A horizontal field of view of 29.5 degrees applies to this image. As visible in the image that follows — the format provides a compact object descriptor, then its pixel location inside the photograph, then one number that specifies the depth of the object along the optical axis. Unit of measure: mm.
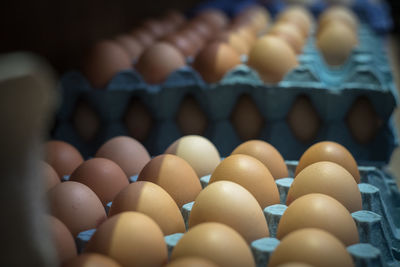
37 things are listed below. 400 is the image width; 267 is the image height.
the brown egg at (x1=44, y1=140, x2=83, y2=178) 434
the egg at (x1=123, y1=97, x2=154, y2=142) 578
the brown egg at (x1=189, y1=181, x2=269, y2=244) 340
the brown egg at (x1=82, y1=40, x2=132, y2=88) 569
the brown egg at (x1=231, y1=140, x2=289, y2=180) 425
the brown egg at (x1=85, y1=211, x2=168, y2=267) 309
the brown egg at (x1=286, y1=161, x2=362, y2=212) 372
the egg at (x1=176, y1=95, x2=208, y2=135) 573
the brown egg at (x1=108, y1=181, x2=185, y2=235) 346
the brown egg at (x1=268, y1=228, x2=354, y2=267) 302
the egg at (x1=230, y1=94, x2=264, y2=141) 563
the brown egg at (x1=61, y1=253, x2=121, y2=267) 294
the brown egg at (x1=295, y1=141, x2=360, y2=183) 416
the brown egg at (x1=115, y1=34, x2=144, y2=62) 657
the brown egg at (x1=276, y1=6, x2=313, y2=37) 805
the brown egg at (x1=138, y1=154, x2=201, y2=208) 386
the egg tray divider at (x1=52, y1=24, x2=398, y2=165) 539
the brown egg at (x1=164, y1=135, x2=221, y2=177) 434
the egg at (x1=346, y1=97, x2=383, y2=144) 541
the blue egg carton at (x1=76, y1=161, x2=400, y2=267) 329
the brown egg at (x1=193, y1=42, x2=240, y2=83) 570
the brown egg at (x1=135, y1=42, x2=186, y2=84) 573
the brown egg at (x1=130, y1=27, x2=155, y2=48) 716
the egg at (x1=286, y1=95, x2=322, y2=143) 553
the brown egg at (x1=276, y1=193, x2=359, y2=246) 333
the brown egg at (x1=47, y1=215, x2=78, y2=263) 317
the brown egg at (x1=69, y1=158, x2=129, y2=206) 395
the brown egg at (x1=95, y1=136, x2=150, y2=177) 439
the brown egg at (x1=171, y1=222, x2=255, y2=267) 303
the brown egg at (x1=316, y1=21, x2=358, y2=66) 689
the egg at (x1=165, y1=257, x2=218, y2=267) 287
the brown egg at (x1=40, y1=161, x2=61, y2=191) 387
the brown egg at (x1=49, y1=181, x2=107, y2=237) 353
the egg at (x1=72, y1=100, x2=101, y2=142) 573
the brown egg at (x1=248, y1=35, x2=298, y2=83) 561
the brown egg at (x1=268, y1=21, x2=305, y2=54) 659
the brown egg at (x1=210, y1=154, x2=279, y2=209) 381
